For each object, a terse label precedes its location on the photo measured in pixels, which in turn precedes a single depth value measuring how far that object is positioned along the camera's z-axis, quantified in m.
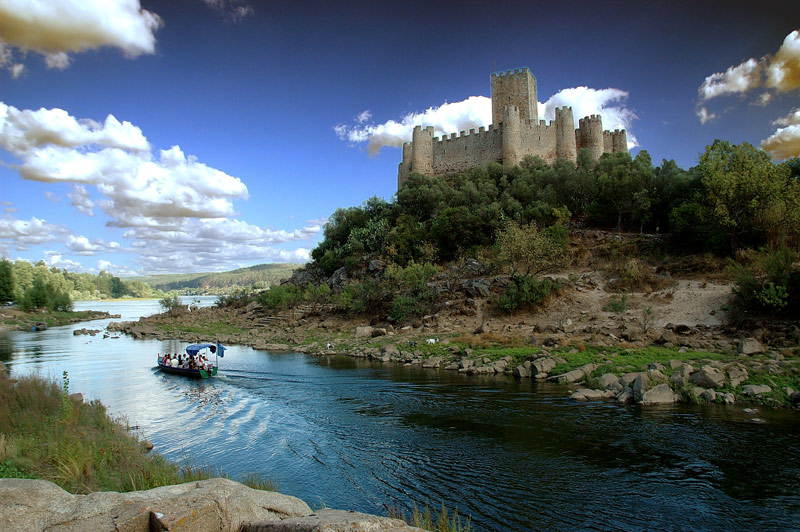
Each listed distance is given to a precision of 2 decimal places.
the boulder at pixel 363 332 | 29.08
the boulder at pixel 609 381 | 14.80
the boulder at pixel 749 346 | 16.20
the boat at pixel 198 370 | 20.69
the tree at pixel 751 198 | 24.26
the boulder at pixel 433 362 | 20.61
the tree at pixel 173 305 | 49.94
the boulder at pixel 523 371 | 17.44
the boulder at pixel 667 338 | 18.72
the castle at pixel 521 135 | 43.72
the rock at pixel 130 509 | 4.03
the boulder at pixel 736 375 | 13.71
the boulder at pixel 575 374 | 16.16
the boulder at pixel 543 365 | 17.30
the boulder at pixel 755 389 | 13.12
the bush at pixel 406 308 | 30.31
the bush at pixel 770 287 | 18.77
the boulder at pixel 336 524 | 3.81
